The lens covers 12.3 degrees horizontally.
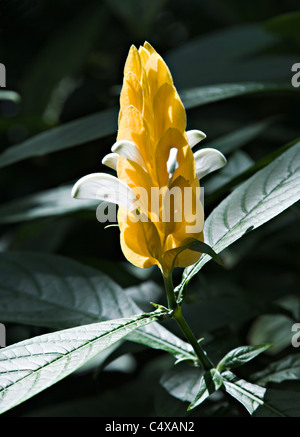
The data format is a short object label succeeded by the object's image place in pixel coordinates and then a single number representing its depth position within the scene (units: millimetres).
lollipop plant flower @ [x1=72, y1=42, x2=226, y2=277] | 546
